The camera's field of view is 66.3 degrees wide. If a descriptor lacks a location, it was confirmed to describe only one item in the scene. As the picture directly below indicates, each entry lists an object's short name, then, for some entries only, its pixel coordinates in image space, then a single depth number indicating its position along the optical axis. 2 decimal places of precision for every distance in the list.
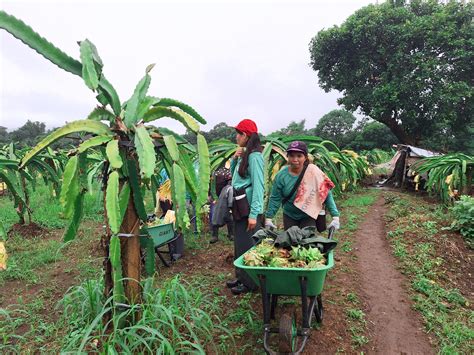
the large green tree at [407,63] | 15.54
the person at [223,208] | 3.94
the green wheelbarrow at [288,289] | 2.48
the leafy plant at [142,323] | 2.19
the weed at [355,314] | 3.45
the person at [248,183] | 3.58
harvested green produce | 2.62
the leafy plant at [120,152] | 2.12
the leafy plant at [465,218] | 5.48
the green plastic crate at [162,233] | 4.22
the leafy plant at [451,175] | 7.38
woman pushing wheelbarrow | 2.55
